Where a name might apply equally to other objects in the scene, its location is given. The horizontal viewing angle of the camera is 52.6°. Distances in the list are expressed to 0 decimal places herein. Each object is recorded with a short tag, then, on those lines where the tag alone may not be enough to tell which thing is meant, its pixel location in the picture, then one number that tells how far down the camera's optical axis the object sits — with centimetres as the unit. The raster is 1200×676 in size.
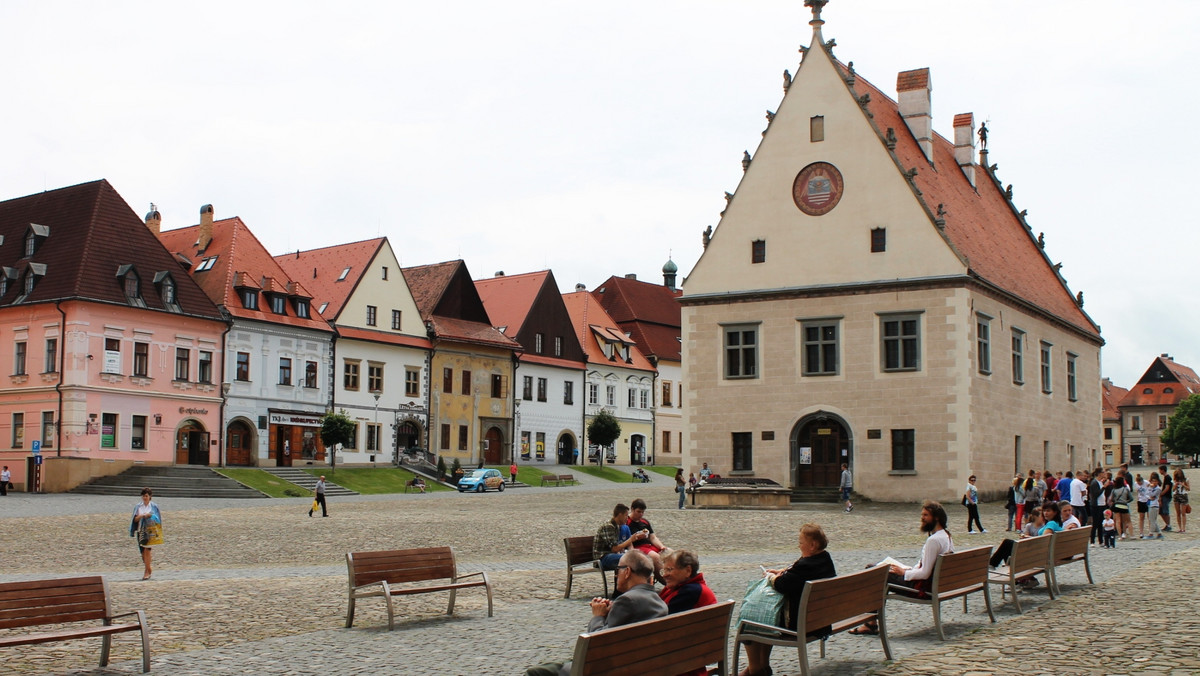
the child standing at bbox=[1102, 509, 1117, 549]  2479
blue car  5688
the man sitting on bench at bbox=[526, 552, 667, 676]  934
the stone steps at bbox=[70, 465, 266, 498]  4809
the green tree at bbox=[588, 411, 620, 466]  7581
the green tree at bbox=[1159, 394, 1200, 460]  12112
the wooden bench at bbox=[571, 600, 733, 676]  765
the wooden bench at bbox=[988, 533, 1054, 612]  1426
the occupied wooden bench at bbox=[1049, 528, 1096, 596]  1586
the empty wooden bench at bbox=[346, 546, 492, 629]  1401
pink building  5059
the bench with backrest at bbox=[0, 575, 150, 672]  1078
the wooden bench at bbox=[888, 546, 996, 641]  1247
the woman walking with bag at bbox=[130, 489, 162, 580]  2081
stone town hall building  4016
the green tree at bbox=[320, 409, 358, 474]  5750
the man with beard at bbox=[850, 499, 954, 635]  1284
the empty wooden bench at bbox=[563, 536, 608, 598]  1684
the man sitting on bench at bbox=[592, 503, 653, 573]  1659
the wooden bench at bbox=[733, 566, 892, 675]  1009
